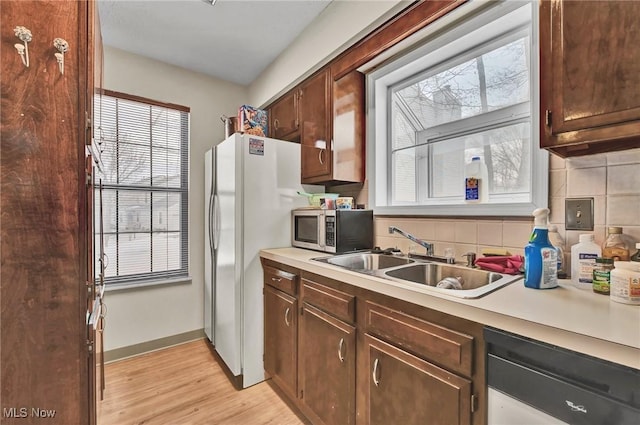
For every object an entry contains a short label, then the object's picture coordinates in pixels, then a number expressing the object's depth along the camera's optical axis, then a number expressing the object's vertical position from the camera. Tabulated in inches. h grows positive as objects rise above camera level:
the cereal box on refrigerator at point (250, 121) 89.0 +28.7
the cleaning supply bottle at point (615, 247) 37.9 -5.1
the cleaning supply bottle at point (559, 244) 45.1 -5.6
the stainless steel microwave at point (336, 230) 71.9 -5.4
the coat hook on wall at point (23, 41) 34.6 +21.3
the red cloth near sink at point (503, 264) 47.5 -9.4
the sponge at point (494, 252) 51.8 -7.9
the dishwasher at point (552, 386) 23.9 -16.7
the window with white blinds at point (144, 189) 96.2 +7.7
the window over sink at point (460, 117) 53.8 +22.3
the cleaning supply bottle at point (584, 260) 39.5 -7.2
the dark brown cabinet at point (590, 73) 31.5 +16.6
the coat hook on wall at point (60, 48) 37.0 +21.5
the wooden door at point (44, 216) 35.4 -0.7
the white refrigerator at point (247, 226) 79.4 -4.7
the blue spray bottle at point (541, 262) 38.8 -7.2
